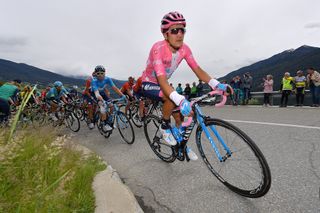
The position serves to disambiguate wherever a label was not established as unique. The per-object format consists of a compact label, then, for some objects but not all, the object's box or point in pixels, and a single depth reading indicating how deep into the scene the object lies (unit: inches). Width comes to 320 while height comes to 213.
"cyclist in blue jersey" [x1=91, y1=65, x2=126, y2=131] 254.4
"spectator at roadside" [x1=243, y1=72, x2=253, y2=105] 520.7
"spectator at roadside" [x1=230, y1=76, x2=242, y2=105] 532.8
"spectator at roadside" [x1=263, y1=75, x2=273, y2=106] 483.8
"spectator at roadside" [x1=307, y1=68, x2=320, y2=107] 382.9
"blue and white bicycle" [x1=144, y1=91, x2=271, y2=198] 93.1
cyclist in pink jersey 118.1
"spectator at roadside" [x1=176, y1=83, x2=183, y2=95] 716.2
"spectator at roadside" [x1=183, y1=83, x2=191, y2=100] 677.9
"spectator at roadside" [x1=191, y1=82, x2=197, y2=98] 638.8
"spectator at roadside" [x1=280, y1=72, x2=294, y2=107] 427.5
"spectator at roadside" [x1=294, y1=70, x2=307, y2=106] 414.3
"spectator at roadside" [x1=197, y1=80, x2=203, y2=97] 636.4
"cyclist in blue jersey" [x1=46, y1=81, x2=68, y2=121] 389.1
